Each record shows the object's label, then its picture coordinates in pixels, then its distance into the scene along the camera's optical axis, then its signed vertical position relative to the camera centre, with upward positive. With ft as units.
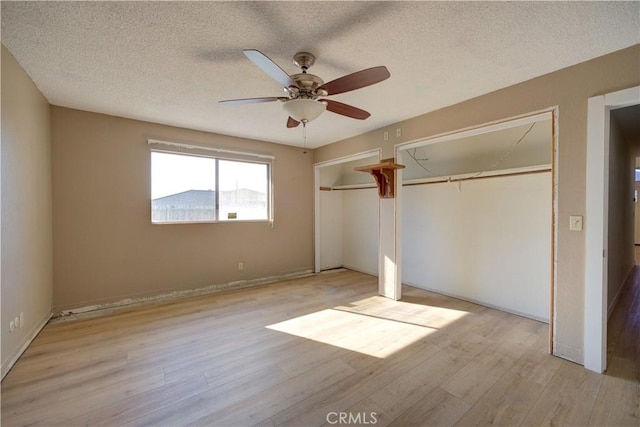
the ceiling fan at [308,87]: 5.73 +2.93
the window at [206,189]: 12.64 +1.21
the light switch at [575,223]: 7.24 -0.32
